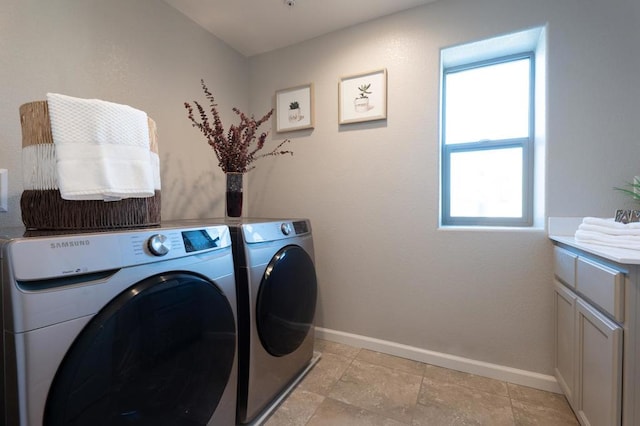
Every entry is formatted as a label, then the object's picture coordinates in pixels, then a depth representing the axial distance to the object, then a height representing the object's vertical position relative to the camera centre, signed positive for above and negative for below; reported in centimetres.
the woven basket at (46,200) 81 +3
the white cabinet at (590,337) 86 -53
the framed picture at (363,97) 176 +73
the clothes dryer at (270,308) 115 -50
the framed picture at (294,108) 199 +74
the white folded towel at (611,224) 97 -9
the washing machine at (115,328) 56 -31
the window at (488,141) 168 +40
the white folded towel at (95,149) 78 +18
